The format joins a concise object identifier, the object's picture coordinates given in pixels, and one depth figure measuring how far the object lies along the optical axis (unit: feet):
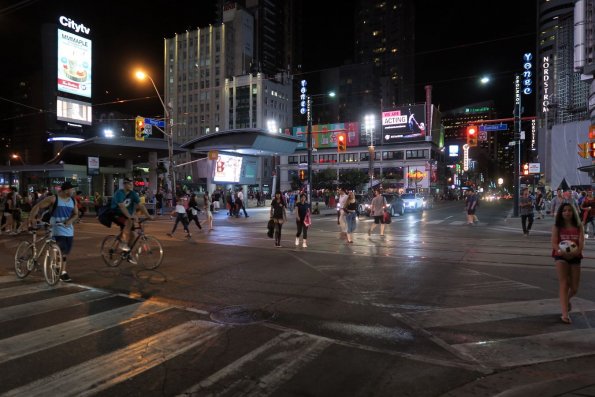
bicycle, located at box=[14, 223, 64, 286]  25.38
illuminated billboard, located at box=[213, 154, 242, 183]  116.47
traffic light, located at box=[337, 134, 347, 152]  98.36
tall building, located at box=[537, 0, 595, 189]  100.32
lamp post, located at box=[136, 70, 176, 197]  104.73
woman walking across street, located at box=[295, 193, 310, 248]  43.30
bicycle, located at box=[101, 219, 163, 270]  30.50
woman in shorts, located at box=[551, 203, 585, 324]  18.42
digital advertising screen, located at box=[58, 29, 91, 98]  159.33
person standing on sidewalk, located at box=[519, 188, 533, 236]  53.36
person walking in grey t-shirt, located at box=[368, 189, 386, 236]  54.44
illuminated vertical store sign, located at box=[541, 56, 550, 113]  203.66
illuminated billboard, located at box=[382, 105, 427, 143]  297.53
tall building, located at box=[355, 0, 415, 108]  528.22
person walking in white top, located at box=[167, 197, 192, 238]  52.29
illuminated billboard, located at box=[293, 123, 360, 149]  322.55
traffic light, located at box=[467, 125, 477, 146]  89.86
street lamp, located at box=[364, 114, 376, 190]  131.97
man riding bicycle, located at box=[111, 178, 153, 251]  30.01
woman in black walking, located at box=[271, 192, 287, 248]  43.37
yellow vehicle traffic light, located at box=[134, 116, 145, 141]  91.21
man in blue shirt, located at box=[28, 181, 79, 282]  25.98
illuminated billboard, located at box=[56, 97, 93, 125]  160.45
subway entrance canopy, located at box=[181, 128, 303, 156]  114.32
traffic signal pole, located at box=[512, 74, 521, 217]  91.60
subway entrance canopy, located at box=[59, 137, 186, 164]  117.91
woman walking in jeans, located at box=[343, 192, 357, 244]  47.14
